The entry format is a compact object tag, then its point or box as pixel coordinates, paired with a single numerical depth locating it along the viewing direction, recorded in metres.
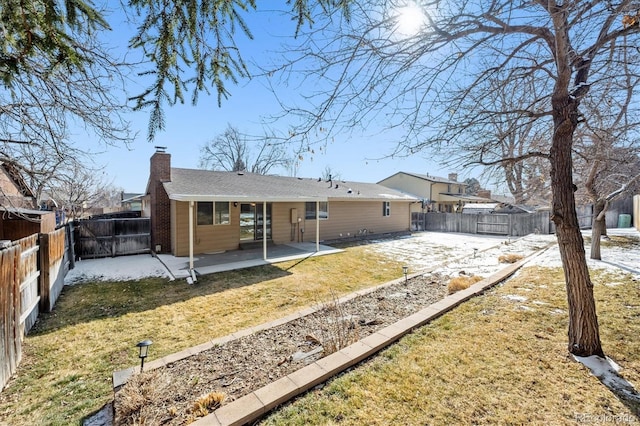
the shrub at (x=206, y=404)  2.37
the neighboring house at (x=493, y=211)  18.39
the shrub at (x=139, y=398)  2.29
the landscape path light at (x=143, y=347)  2.83
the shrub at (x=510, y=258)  8.49
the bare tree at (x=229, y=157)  29.03
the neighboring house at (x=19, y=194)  10.02
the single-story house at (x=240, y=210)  9.95
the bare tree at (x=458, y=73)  2.74
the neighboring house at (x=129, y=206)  31.40
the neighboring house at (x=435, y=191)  26.86
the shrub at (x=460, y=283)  5.61
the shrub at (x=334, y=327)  3.39
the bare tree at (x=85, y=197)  16.84
